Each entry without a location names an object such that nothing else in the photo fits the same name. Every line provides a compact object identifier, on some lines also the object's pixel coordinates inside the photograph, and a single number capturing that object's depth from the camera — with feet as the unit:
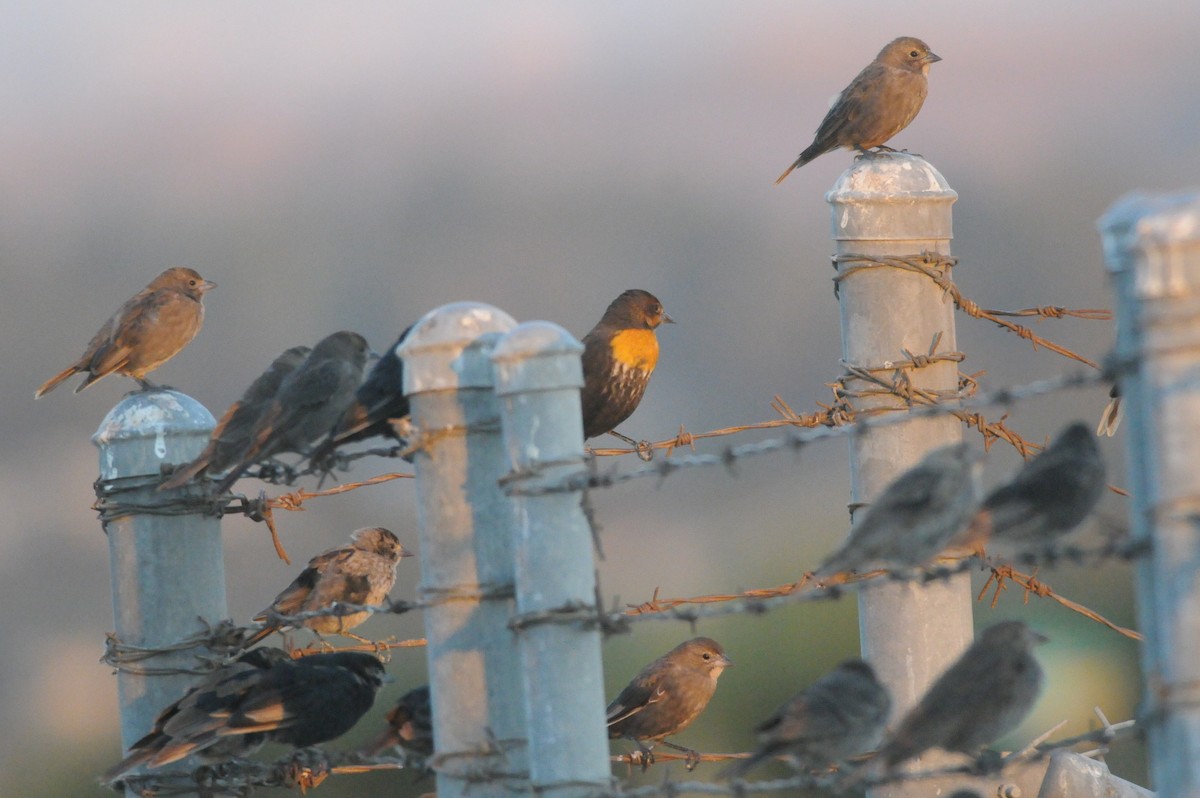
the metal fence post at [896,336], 34.60
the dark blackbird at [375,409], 35.63
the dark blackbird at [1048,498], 27.66
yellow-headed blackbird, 49.49
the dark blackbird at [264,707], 33.86
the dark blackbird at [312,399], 42.93
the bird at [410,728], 35.68
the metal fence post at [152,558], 34.78
